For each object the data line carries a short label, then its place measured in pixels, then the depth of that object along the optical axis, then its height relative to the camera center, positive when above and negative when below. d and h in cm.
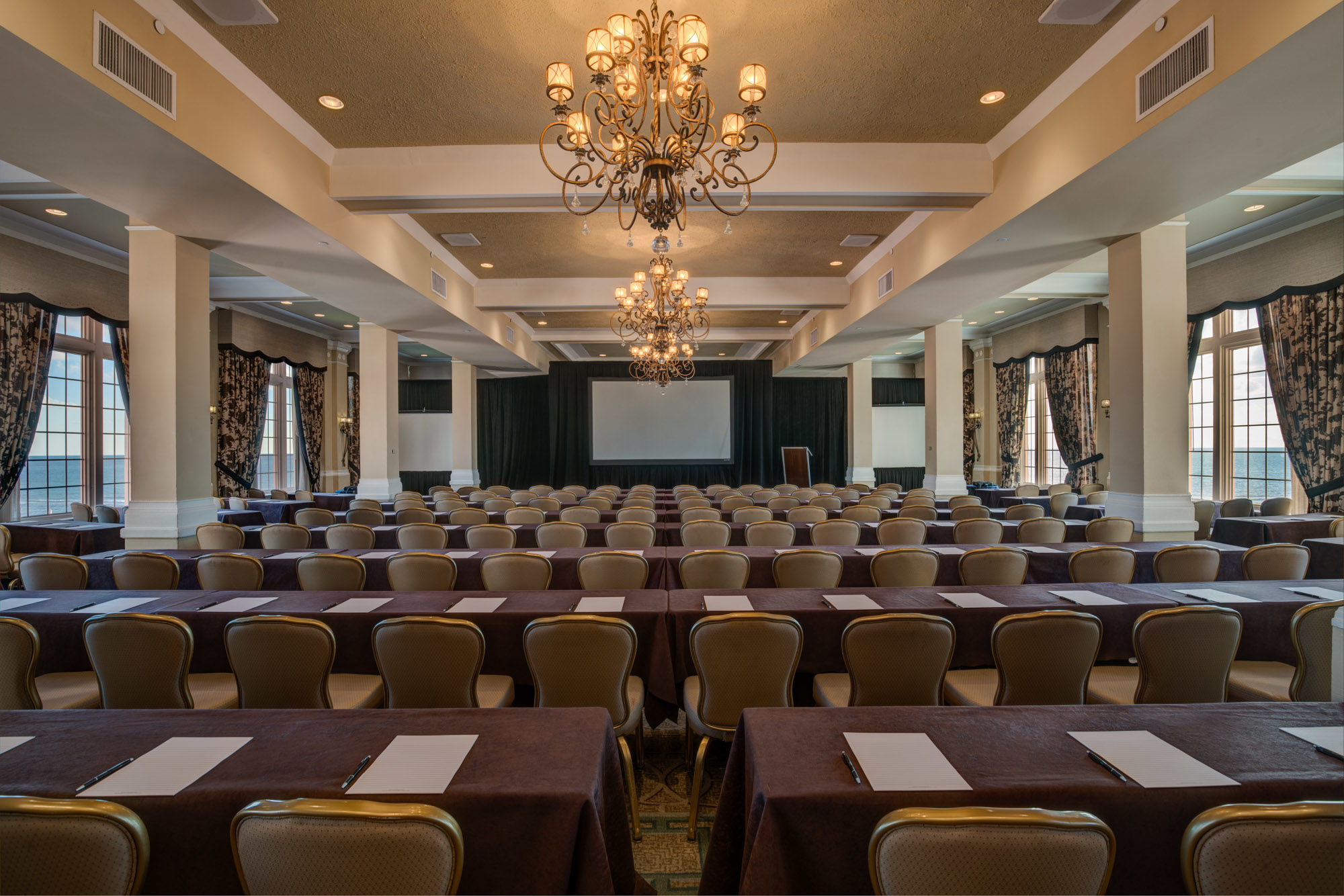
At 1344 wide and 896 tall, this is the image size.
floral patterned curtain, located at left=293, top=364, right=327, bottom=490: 1414 +92
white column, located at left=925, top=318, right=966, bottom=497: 1012 +58
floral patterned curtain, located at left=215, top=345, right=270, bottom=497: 1187 +68
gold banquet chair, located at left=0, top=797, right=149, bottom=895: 122 -77
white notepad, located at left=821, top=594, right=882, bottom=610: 318 -79
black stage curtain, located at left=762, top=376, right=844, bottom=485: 1867 +94
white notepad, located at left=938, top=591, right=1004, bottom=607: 321 -79
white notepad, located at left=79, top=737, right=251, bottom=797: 149 -79
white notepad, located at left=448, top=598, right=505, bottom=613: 320 -80
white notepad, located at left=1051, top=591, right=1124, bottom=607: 319 -79
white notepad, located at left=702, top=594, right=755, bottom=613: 313 -79
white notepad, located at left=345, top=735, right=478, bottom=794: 150 -79
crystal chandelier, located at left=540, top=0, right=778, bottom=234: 309 +181
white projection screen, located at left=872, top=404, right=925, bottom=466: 1828 +38
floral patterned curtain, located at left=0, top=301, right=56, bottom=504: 769 +102
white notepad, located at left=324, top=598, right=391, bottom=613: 320 -80
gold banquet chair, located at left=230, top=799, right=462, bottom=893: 120 -77
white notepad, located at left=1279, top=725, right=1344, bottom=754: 166 -79
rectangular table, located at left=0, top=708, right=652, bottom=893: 147 -80
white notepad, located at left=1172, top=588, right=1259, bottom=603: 317 -77
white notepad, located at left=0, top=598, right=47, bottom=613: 313 -75
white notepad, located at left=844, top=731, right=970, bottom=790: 150 -79
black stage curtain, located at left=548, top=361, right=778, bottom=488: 1797 +53
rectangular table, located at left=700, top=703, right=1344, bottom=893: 145 -80
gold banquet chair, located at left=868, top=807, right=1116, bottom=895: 117 -76
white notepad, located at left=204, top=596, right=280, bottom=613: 322 -80
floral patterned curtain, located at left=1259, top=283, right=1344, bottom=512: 748 +81
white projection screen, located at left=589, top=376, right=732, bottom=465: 1731 +80
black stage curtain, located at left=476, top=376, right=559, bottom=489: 1834 +66
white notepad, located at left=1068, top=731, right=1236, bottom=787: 151 -80
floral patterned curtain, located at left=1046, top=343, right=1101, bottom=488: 1183 +81
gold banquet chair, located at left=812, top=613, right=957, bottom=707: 248 -84
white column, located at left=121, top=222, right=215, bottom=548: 561 +55
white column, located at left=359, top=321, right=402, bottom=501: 986 +55
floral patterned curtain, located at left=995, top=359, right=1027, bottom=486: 1427 +80
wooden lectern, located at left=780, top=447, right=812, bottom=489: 1689 -44
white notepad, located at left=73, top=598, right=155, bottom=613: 317 -78
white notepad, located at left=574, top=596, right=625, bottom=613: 317 -79
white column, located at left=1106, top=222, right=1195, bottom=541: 571 +52
